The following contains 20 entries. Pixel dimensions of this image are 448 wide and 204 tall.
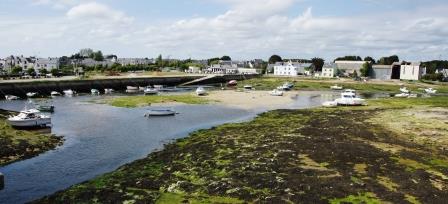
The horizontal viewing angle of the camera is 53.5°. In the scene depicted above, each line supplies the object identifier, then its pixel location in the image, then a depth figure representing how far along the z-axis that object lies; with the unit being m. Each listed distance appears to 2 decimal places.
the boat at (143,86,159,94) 103.53
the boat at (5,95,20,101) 85.35
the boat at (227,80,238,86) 139.38
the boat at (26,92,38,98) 90.50
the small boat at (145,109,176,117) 62.06
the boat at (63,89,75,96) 99.49
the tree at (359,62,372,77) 181.50
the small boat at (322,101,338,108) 77.38
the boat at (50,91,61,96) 95.88
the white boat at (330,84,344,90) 126.46
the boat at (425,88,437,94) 115.43
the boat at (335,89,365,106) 77.02
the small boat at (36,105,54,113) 67.19
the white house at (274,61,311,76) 195.62
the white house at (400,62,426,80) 172.25
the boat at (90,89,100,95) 104.75
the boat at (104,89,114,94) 108.88
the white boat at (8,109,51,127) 46.41
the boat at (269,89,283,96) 102.19
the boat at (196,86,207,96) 99.69
